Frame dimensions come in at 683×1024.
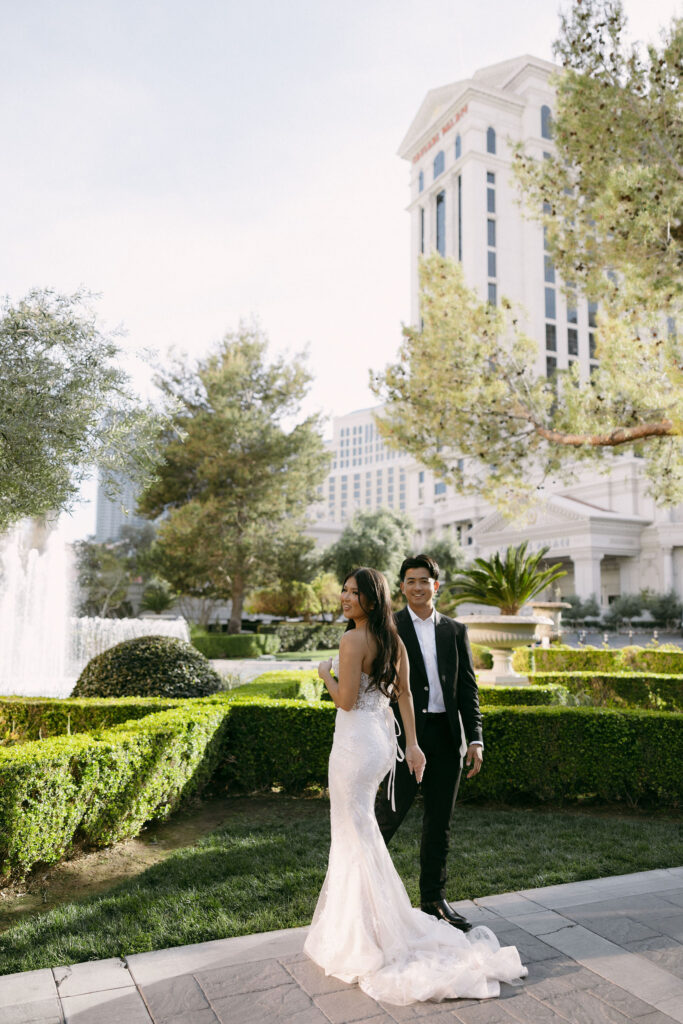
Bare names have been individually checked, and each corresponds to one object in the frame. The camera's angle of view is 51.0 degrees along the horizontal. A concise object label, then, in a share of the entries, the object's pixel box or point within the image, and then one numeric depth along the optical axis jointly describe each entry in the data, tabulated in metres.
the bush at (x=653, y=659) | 14.08
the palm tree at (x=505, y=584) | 11.38
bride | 3.14
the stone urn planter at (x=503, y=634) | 10.84
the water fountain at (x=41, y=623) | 17.61
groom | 3.97
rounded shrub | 8.33
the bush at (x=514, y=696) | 8.59
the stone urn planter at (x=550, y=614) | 20.46
